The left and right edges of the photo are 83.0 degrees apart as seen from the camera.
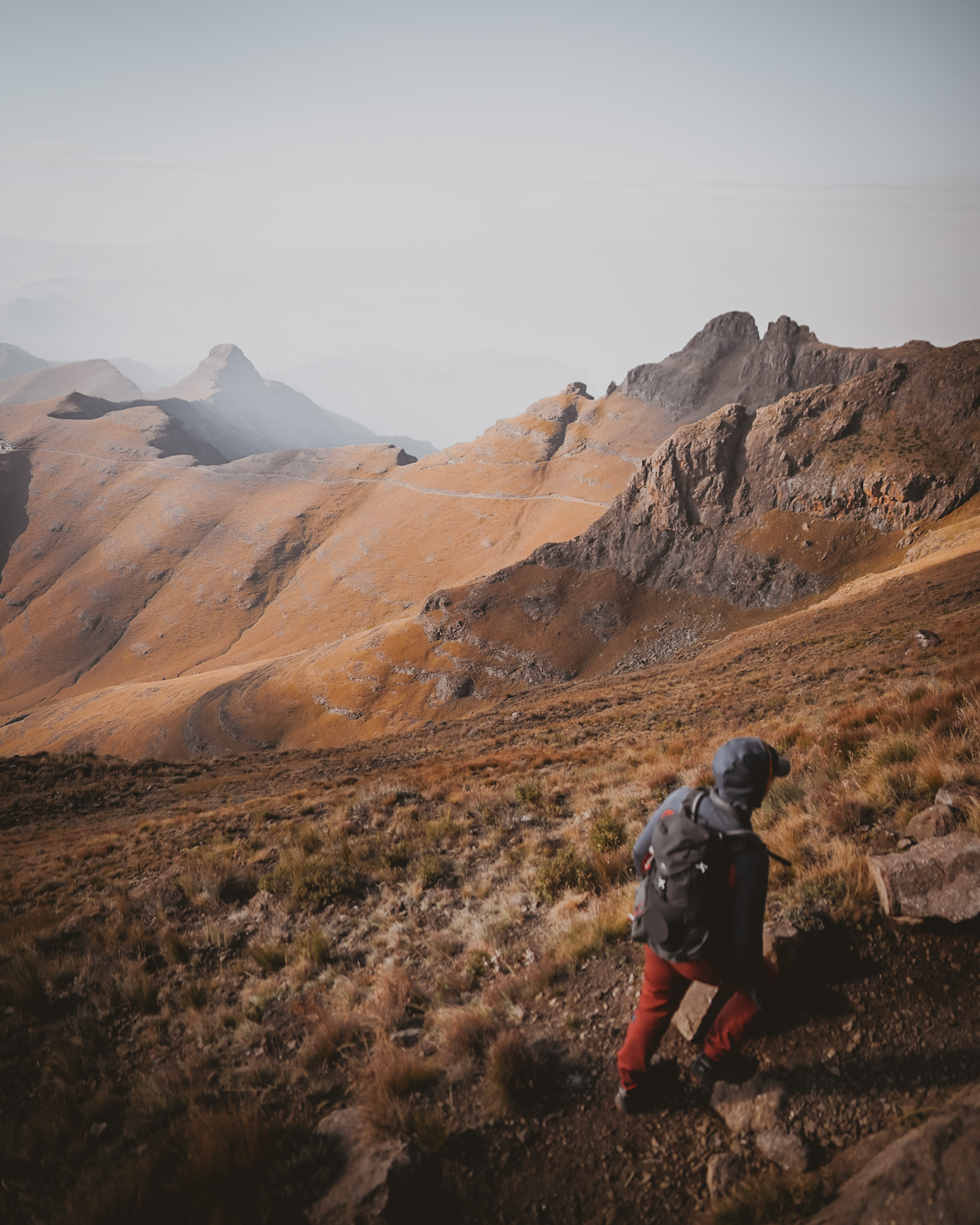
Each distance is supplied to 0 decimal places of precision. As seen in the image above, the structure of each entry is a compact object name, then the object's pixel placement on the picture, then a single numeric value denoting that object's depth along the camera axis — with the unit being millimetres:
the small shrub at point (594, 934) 5477
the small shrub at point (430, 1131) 3746
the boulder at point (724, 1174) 3141
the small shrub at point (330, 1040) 5059
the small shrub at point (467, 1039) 4551
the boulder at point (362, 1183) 3385
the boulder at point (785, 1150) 3139
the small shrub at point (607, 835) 7736
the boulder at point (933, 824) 5074
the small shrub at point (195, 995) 6552
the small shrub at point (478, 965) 5863
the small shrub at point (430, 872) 8278
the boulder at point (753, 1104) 3414
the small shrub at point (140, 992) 6684
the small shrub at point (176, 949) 7613
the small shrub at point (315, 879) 8469
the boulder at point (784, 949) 4273
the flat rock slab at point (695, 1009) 4176
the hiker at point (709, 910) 3398
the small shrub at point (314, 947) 6875
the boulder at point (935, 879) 4215
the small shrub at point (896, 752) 6805
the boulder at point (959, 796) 5246
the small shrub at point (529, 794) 10406
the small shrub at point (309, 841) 10180
